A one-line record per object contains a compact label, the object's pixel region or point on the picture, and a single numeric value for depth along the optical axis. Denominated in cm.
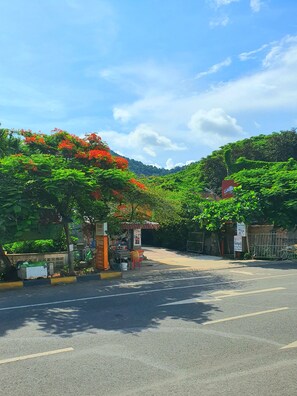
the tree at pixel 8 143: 1551
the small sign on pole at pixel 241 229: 2150
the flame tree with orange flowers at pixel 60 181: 1241
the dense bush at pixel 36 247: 1707
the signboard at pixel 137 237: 2026
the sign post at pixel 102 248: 1641
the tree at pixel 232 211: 2088
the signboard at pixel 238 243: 2167
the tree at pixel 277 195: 2108
